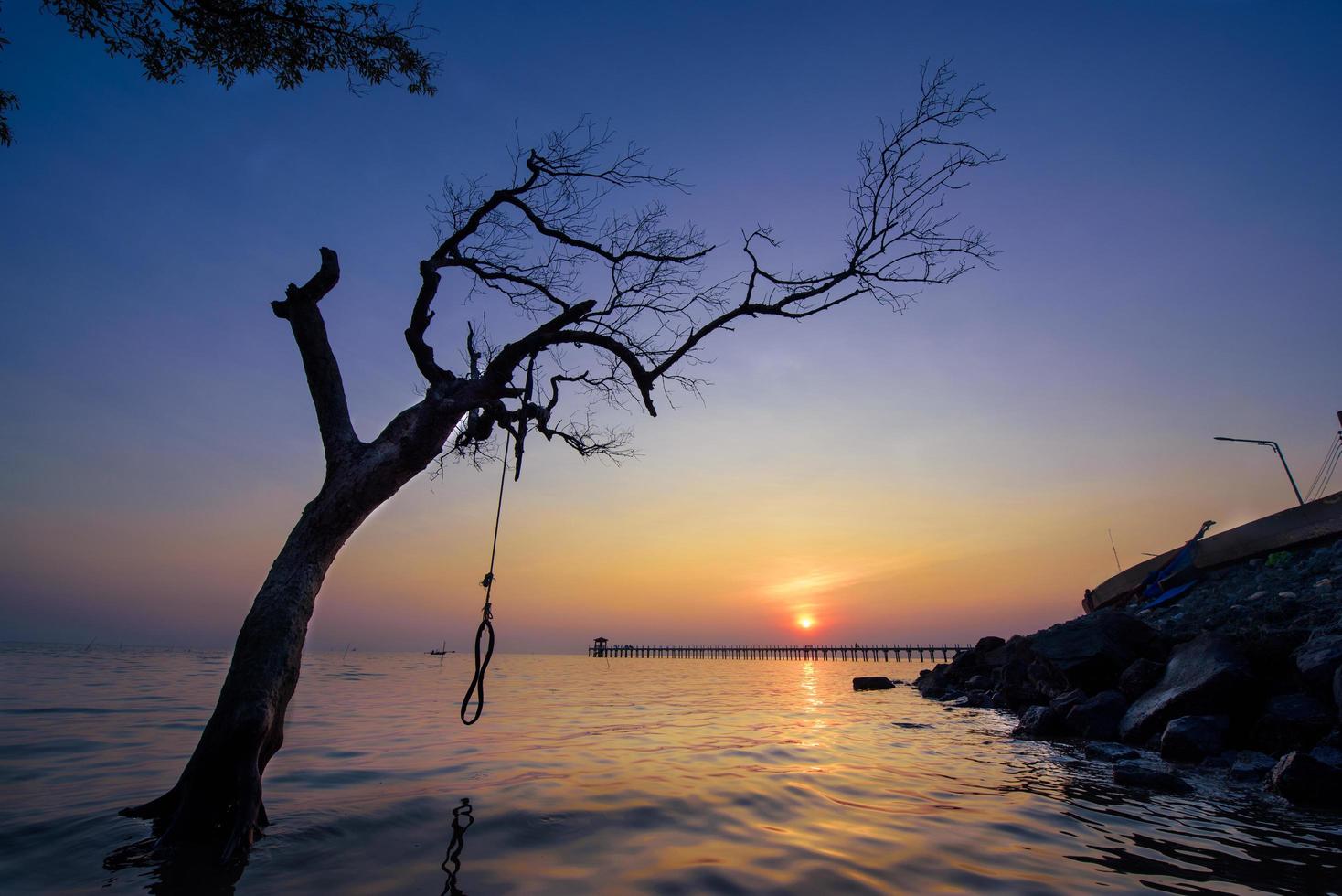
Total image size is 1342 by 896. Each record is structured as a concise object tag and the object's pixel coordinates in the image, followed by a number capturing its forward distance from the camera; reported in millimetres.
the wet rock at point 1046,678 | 12684
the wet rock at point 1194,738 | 7340
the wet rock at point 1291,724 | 6738
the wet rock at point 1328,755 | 5609
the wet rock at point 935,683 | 22031
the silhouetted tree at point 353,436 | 3953
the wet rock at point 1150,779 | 5730
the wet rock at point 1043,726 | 10172
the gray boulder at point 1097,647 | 11594
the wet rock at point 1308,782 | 5141
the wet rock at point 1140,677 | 10070
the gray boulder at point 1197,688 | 7922
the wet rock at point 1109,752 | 7805
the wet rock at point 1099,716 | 9641
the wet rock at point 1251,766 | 6273
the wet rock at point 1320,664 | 7066
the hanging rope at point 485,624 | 5270
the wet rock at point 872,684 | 26062
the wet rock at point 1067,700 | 10367
